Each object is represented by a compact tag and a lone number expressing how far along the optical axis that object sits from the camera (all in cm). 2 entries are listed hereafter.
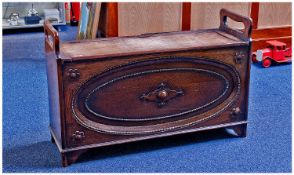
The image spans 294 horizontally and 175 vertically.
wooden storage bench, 190
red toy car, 328
